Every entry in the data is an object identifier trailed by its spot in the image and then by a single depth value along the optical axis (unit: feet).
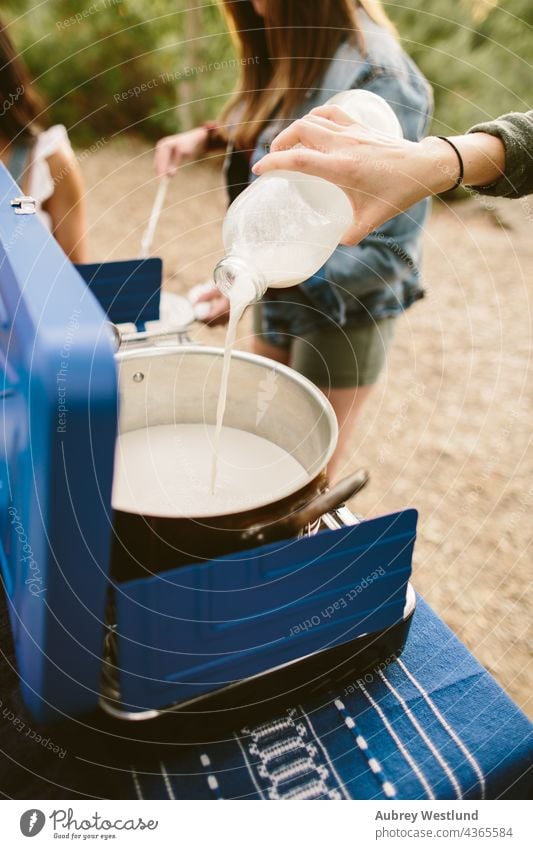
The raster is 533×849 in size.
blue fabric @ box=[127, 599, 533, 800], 1.74
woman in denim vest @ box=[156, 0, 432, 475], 3.04
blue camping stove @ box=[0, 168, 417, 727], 1.24
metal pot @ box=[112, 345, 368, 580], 1.56
